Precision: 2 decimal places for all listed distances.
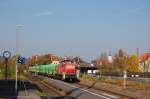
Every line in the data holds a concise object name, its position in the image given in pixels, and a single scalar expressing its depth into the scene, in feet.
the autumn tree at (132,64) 306.90
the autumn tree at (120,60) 291.34
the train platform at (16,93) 64.69
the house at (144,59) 384.02
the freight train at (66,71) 146.47
